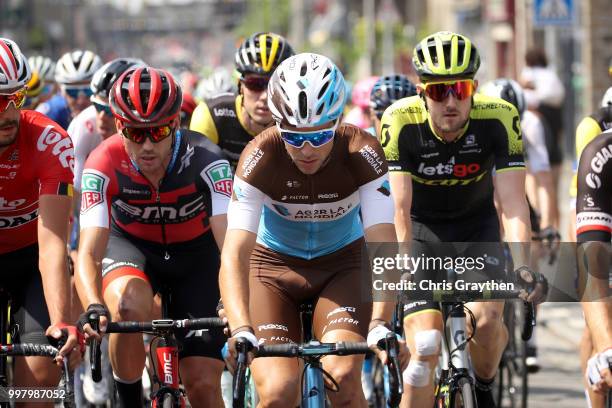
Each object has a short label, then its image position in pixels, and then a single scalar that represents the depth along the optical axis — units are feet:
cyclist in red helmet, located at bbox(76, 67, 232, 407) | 45.37
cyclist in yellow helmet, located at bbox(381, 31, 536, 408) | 49.21
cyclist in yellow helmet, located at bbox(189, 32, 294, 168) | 60.34
